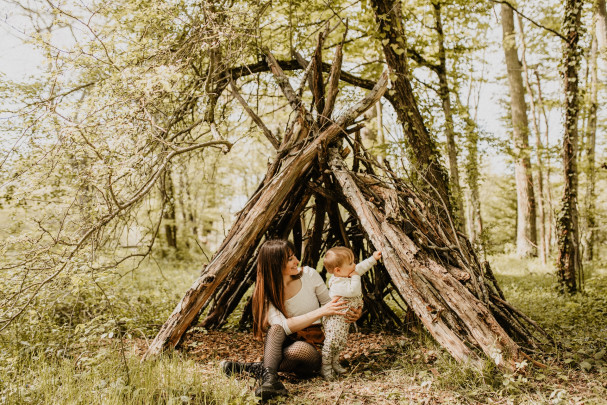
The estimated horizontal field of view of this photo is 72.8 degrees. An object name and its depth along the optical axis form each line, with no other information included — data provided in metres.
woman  3.18
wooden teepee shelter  2.98
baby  3.21
